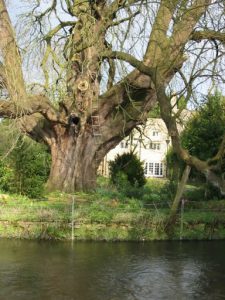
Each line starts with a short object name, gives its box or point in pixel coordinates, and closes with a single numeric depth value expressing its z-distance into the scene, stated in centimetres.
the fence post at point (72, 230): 1488
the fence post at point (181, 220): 1571
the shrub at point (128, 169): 2516
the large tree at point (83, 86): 1883
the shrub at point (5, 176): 1962
